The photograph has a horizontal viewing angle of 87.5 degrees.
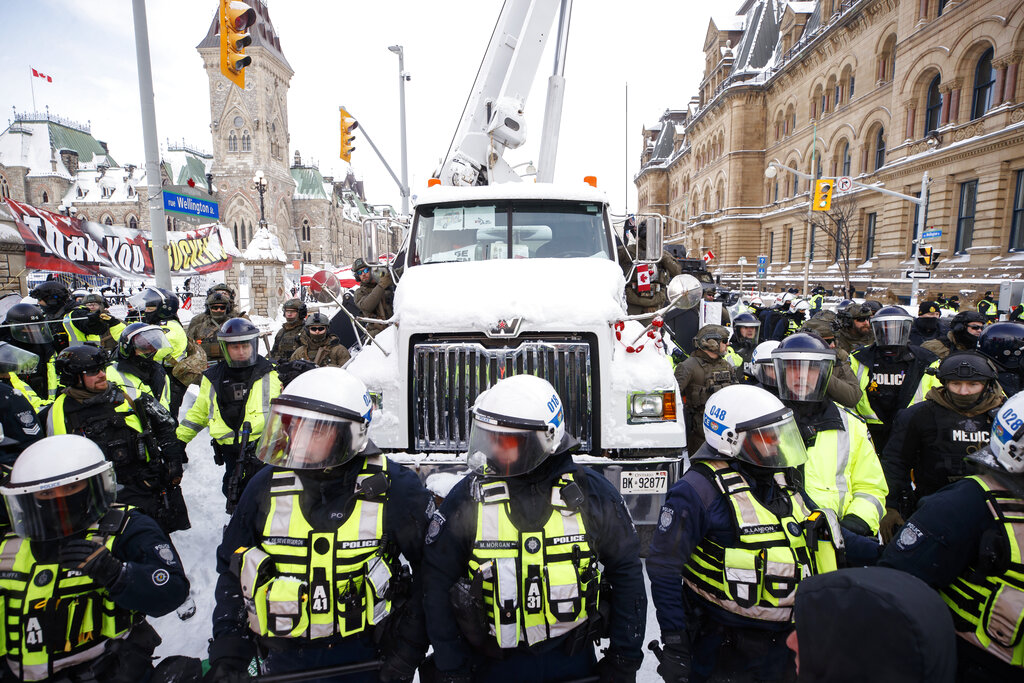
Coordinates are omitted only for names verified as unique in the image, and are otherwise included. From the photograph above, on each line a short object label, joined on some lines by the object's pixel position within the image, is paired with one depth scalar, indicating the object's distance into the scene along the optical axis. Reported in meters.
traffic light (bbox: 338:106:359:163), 16.58
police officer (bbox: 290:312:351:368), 6.36
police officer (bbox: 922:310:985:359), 5.02
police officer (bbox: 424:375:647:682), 2.14
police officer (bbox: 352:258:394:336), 6.75
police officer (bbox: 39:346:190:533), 3.57
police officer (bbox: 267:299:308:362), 7.03
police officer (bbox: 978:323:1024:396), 4.16
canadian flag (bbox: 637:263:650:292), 6.00
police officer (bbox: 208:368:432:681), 2.12
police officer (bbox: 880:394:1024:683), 1.98
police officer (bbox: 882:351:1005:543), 3.30
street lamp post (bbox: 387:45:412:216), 21.88
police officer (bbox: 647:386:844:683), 2.21
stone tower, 59.59
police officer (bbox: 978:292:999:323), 9.52
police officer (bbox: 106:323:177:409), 4.59
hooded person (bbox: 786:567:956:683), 1.05
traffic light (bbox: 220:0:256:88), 8.08
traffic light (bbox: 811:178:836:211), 20.59
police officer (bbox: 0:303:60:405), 4.94
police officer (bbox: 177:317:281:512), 4.16
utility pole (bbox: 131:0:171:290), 8.79
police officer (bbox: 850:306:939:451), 4.76
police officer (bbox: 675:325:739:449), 5.51
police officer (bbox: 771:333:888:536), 2.69
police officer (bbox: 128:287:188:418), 6.41
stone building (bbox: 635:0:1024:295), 21.69
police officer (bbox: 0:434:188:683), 2.00
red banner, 8.96
